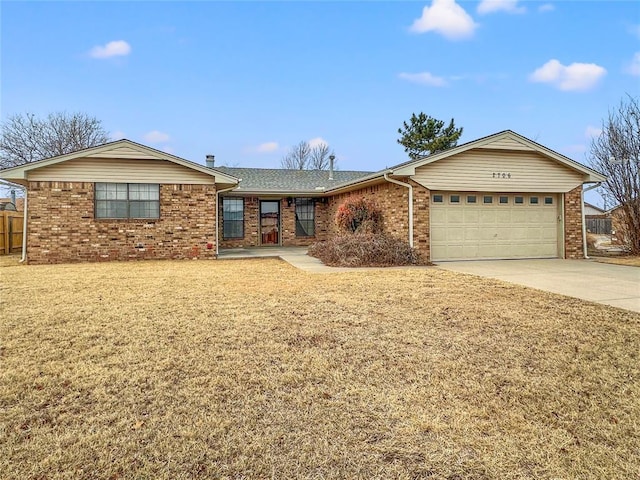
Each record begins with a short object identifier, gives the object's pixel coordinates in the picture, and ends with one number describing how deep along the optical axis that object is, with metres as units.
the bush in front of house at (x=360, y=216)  13.21
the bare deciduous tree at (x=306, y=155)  42.34
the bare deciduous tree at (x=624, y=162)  13.91
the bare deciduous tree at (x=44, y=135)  22.95
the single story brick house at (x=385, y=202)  11.78
